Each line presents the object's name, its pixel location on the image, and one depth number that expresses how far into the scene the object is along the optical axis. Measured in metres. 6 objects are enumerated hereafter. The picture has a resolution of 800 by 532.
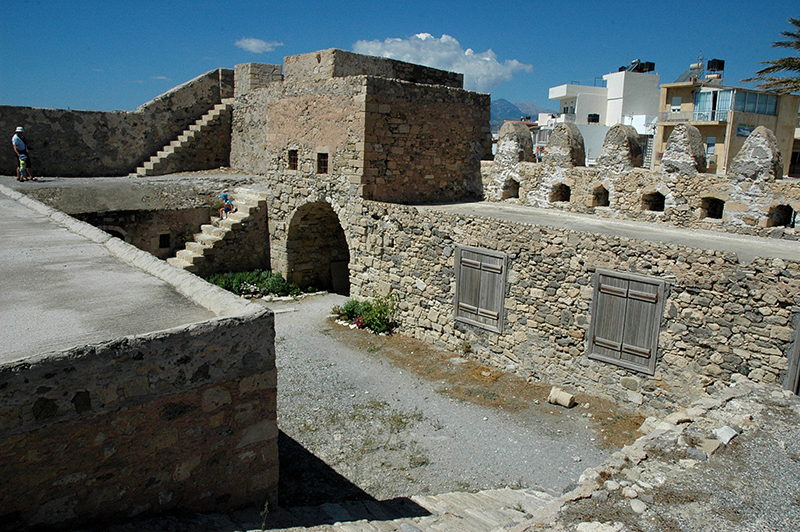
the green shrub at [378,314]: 11.80
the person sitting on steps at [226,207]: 15.19
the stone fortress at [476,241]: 6.95
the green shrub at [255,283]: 14.05
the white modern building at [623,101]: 35.81
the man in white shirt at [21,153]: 15.30
